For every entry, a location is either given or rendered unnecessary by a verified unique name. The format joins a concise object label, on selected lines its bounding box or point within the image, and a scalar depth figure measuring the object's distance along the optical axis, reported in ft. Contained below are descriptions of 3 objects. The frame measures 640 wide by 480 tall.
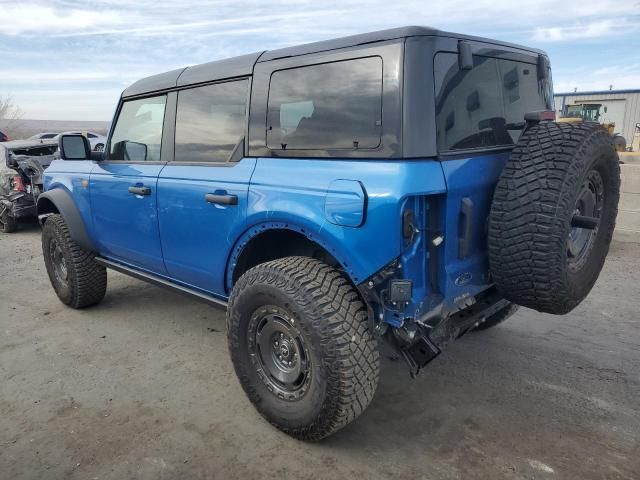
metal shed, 92.17
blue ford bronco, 7.62
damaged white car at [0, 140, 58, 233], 28.32
